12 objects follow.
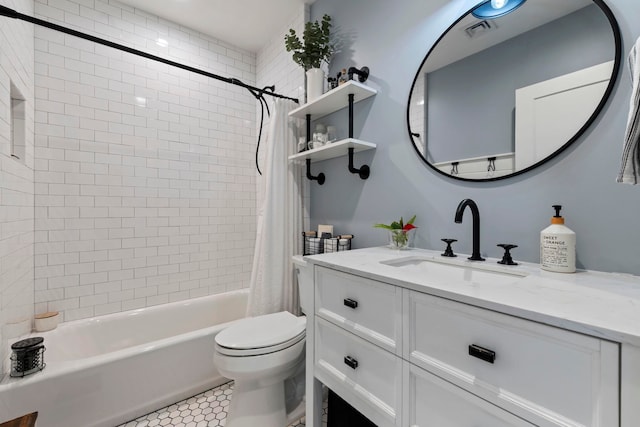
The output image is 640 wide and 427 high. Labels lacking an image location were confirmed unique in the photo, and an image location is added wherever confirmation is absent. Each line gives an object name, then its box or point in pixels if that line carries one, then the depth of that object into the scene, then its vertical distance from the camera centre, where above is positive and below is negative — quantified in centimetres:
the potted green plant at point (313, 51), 178 +108
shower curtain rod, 122 +94
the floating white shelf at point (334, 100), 159 +73
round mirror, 92 +50
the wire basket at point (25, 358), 132 -71
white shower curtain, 195 -11
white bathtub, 134 -91
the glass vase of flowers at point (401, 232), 138 -10
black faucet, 110 -6
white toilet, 134 -77
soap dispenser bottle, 87 -11
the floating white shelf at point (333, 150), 159 +41
